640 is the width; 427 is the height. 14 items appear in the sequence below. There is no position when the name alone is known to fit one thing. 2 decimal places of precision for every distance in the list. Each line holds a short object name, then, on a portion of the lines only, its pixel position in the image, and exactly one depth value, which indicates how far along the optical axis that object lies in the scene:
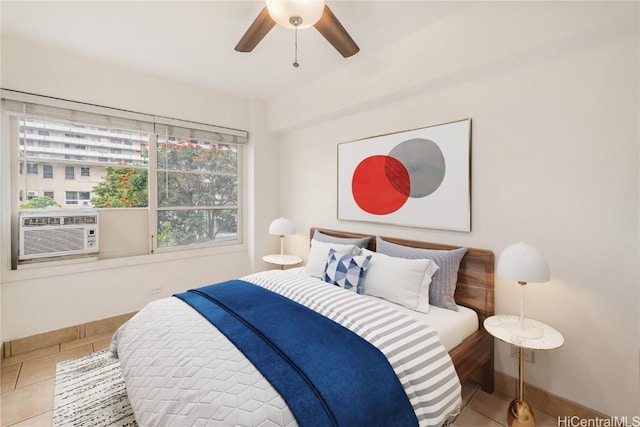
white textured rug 1.75
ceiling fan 1.45
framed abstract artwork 2.22
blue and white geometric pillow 2.25
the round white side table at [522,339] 1.59
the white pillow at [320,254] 2.57
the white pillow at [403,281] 2.02
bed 1.12
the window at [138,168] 2.53
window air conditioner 2.43
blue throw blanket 1.12
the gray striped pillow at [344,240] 2.77
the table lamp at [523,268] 1.60
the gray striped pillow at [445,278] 2.08
